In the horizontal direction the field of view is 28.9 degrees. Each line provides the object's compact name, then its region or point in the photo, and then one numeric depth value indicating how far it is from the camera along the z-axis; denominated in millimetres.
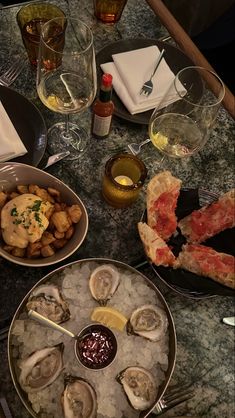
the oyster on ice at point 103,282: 1053
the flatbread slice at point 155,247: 1058
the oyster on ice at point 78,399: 931
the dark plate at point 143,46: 1401
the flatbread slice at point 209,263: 1039
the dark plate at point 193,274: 1056
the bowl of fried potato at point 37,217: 1029
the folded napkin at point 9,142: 1163
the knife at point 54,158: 1231
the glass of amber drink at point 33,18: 1340
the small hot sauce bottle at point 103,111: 1152
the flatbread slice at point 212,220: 1122
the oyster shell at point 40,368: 944
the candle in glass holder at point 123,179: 1141
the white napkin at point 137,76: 1323
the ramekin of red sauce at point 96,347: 976
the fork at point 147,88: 1336
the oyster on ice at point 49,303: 1001
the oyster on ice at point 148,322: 1017
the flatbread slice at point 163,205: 1121
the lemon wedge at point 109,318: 1025
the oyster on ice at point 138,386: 948
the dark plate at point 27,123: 1195
